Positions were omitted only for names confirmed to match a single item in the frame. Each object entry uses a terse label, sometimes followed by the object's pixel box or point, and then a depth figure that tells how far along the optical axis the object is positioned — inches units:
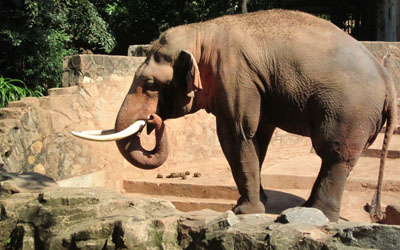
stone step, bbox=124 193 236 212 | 291.1
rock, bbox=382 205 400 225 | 211.0
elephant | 213.2
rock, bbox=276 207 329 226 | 154.9
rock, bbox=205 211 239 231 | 156.9
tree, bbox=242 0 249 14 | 559.5
